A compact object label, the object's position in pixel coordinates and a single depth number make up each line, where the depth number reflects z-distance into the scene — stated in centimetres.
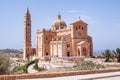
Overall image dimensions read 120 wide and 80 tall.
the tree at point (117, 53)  5076
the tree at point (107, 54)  5470
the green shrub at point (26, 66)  4181
